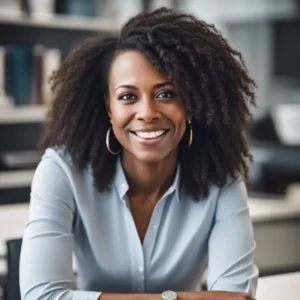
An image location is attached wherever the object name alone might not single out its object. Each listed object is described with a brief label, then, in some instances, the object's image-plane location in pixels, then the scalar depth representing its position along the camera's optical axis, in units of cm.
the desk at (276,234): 237
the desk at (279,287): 167
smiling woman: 165
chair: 172
